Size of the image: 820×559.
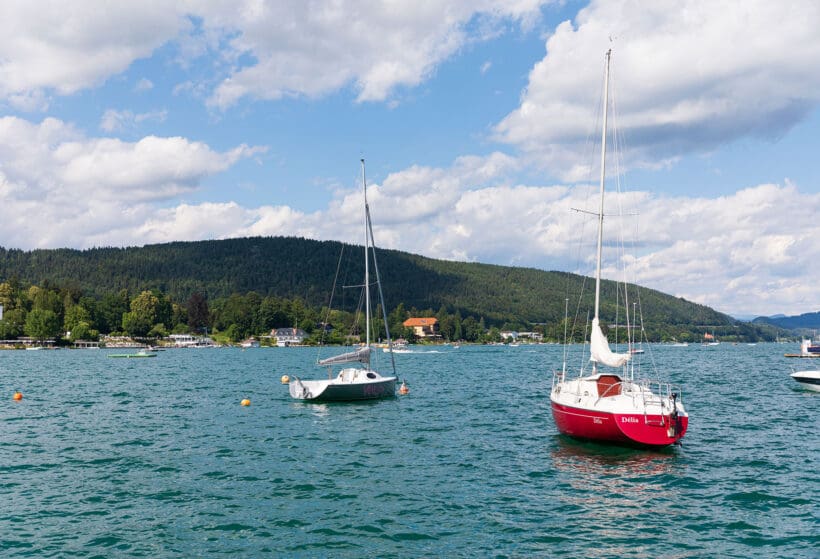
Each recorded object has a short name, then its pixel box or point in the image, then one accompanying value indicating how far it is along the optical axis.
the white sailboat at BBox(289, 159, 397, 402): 55.70
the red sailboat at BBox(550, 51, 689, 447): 31.83
